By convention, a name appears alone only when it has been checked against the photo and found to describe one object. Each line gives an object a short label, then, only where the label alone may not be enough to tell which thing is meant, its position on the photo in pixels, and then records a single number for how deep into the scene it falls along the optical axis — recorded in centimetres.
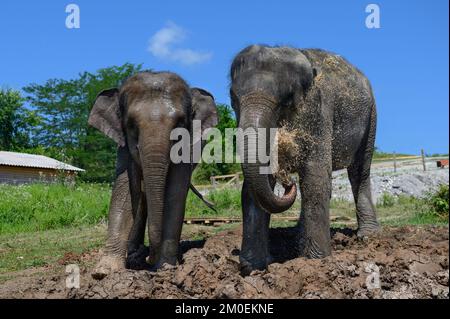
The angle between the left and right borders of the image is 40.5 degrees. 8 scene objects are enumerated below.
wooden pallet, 1506
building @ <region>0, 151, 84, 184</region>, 3781
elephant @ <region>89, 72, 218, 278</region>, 774
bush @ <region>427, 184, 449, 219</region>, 1432
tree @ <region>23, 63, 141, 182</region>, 5256
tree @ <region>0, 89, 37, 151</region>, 5638
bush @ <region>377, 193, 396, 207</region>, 1877
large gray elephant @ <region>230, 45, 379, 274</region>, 673
